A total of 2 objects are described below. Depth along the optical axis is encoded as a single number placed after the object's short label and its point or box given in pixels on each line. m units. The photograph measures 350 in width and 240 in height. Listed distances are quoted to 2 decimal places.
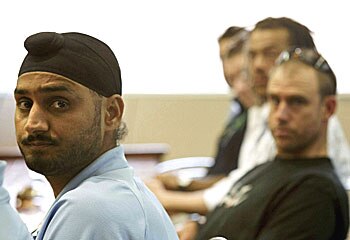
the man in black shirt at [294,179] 4.59
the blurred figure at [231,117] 6.33
